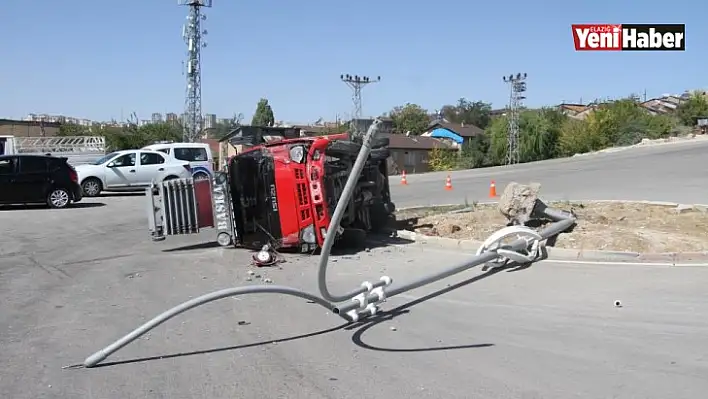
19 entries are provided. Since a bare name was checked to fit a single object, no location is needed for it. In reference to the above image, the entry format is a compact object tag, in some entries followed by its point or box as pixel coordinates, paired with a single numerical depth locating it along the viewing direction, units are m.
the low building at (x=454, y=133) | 104.06
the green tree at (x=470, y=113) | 139.25
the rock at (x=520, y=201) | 11.13
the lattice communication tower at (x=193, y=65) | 55.34
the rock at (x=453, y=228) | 12.10
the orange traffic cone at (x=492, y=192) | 19.70
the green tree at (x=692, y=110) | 101.44
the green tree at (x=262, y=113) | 109.76
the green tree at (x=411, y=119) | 133.62
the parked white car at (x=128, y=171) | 23.80
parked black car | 18.62
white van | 25.83
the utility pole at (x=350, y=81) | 45.21
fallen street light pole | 5.10
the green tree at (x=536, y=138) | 86.44
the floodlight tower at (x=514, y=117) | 72.75
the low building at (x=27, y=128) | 85.19
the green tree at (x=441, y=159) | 81.75
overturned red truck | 10.32
